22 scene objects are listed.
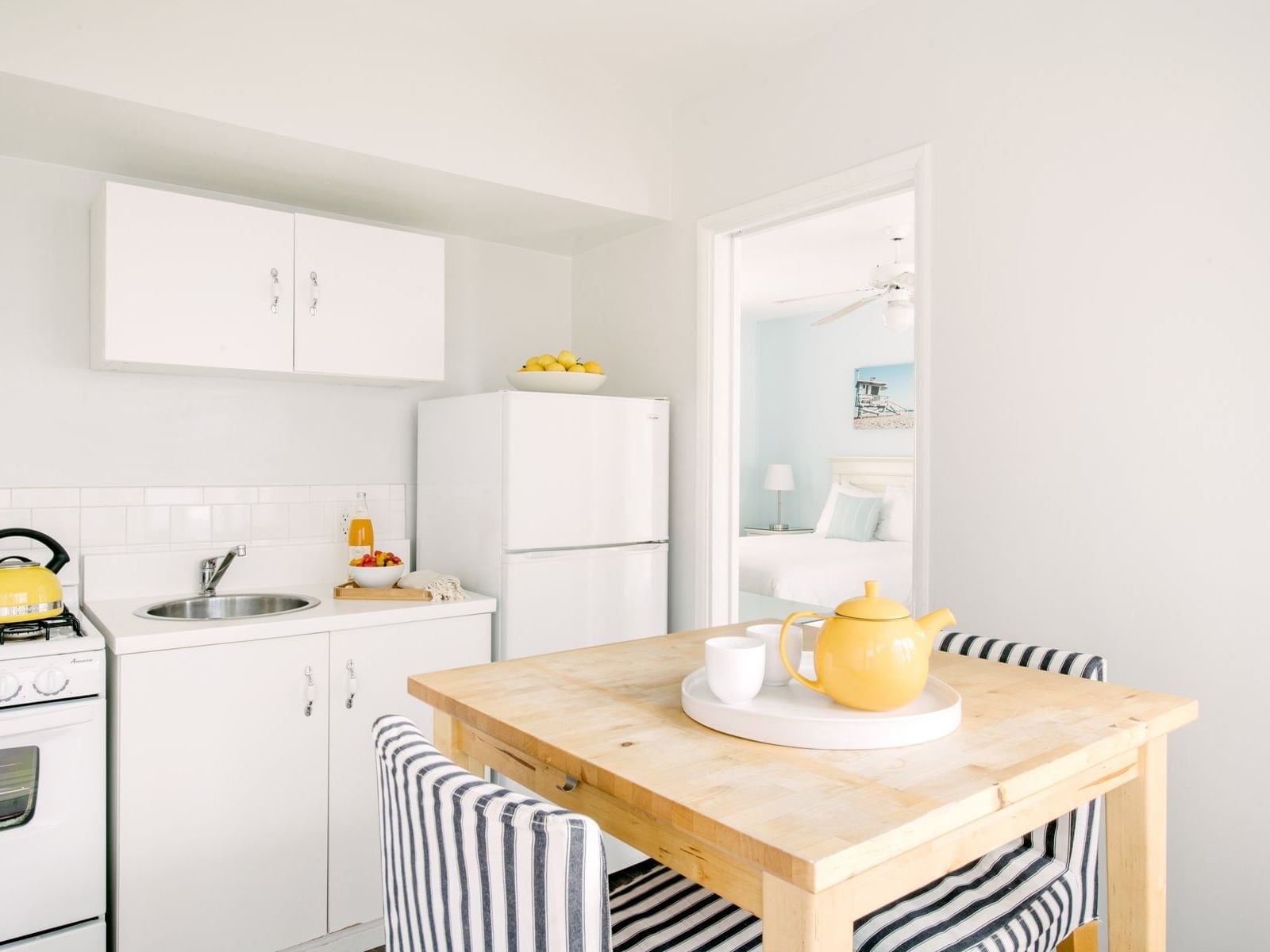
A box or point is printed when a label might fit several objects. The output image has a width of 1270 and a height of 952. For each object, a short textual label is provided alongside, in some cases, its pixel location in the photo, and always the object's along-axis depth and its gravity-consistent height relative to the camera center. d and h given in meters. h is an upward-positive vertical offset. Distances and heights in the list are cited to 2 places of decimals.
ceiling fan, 4.44 +0.99
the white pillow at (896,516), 5.90 -0.27
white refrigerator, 2.72 -0.12
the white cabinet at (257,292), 2.38 +0.53
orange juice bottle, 2.97 -0.21
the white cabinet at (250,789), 2.12 -0.81
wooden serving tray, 2.67 -0.37
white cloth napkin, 2.67 -0.34
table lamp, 7.24 -0.02
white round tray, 1.15 -0.33
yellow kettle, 2.08 -0.29
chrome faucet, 2.73 -0.31
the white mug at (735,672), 1.24 -0.28
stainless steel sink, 2.64 -0.42
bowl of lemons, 2.96 +0.33
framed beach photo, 6.45 +0.59
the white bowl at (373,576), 2.72 -0.32
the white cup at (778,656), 1.37 -0.28
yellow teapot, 1.20 -0.25
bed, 4.87 -0.53
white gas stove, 1.93 -0.72
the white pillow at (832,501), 6.26 -0.18
